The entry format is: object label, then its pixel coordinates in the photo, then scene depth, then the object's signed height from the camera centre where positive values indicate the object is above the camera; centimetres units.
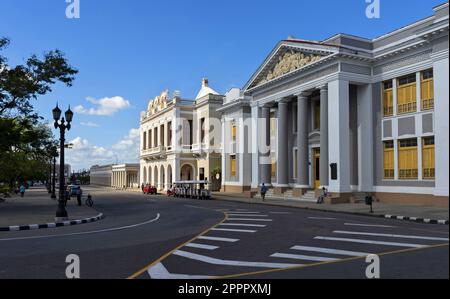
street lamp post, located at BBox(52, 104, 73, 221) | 2016 +134
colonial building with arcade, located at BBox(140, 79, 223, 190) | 5944 +508
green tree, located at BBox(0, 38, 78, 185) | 2666 +517
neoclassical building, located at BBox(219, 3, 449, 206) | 2759 +432
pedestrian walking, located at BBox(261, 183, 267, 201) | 3512 -143
